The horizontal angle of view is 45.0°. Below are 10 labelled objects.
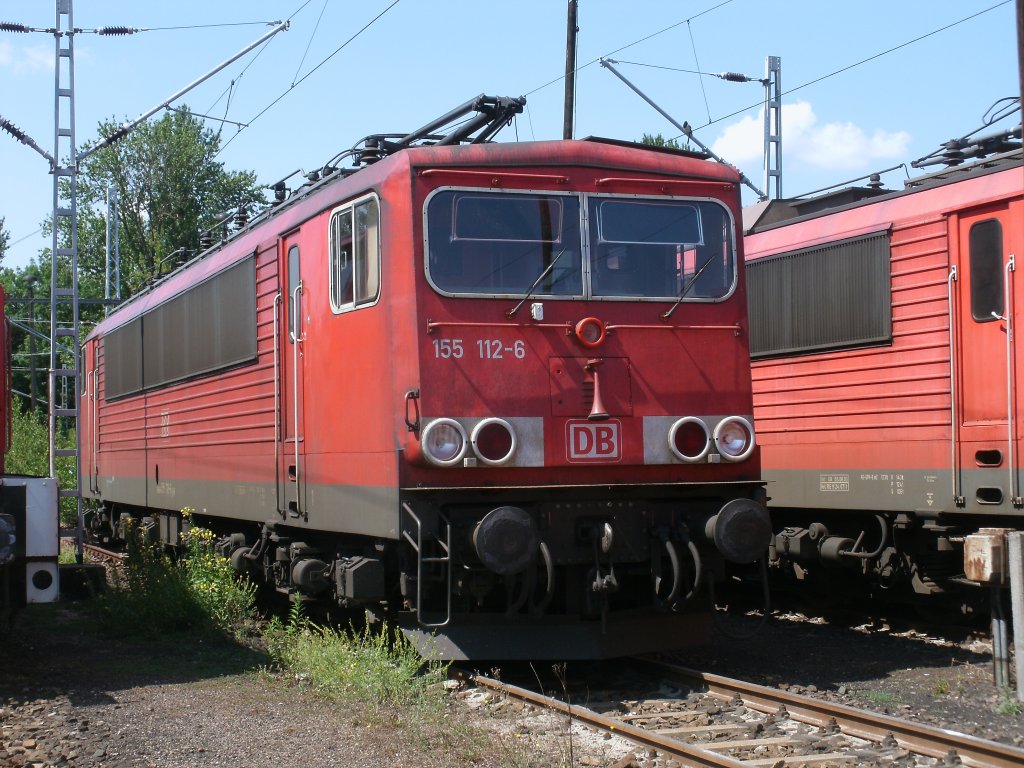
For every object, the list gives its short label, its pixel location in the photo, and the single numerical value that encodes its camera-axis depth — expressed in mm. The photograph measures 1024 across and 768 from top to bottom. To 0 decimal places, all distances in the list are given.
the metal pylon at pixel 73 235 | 13039
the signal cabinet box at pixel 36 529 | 8523
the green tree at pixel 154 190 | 50906
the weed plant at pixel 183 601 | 10359
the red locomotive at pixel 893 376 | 9133
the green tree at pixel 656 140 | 48500
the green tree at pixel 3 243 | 50550
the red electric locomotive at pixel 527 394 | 7625
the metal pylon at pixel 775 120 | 18781
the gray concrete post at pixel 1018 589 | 7465
